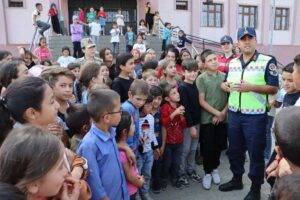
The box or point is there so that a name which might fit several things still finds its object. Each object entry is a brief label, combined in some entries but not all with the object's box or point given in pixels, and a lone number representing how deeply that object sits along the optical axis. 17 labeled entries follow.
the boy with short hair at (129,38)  13.88
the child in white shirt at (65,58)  8.23
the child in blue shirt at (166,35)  14.91
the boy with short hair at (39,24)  12.46
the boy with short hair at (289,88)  3.17
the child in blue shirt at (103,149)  2.23
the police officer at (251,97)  3.36
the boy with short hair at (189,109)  3.87
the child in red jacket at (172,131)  3.71
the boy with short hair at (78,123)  2.50
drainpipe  15.70
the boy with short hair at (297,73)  2.38
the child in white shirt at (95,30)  13.77
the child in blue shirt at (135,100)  3.09
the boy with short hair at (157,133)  3.50
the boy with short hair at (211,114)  3.92
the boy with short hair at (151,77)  3.81
